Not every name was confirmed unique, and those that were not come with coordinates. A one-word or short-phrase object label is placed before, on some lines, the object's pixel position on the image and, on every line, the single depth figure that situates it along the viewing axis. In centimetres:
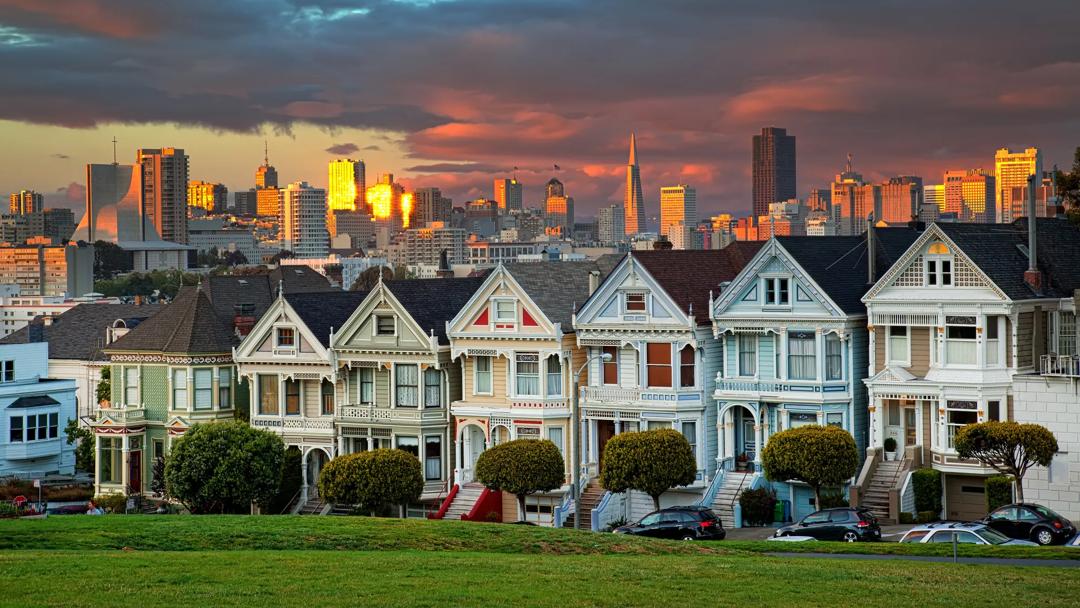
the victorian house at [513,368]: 6200
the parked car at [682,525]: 5075
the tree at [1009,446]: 4978
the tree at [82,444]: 7956
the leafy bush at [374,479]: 6066
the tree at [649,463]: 5606
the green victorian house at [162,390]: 7088
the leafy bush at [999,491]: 5269
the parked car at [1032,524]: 4619
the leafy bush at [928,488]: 5397
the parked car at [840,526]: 4822
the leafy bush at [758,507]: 5591
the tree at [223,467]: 6350
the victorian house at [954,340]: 5334
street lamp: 5188
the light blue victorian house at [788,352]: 5647
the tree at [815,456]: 5362
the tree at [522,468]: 5891
